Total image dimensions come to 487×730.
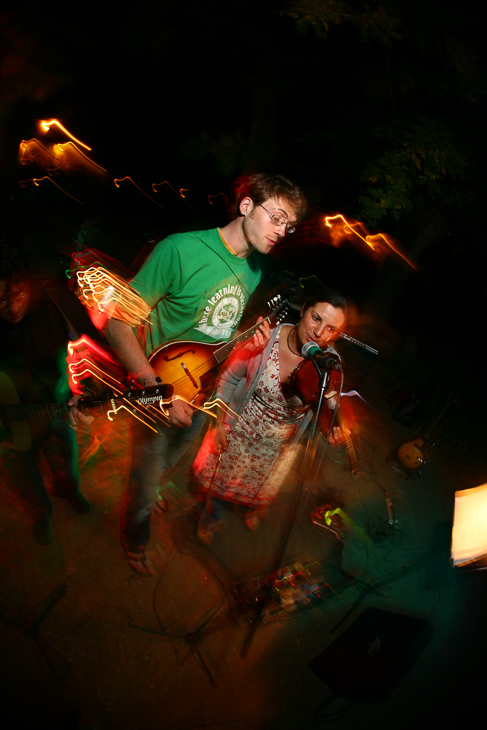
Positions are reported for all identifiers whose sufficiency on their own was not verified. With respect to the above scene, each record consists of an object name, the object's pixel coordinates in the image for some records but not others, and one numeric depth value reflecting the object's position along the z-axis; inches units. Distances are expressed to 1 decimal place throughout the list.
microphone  77.4
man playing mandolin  88.9
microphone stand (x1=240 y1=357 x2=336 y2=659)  77.4
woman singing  102.8
